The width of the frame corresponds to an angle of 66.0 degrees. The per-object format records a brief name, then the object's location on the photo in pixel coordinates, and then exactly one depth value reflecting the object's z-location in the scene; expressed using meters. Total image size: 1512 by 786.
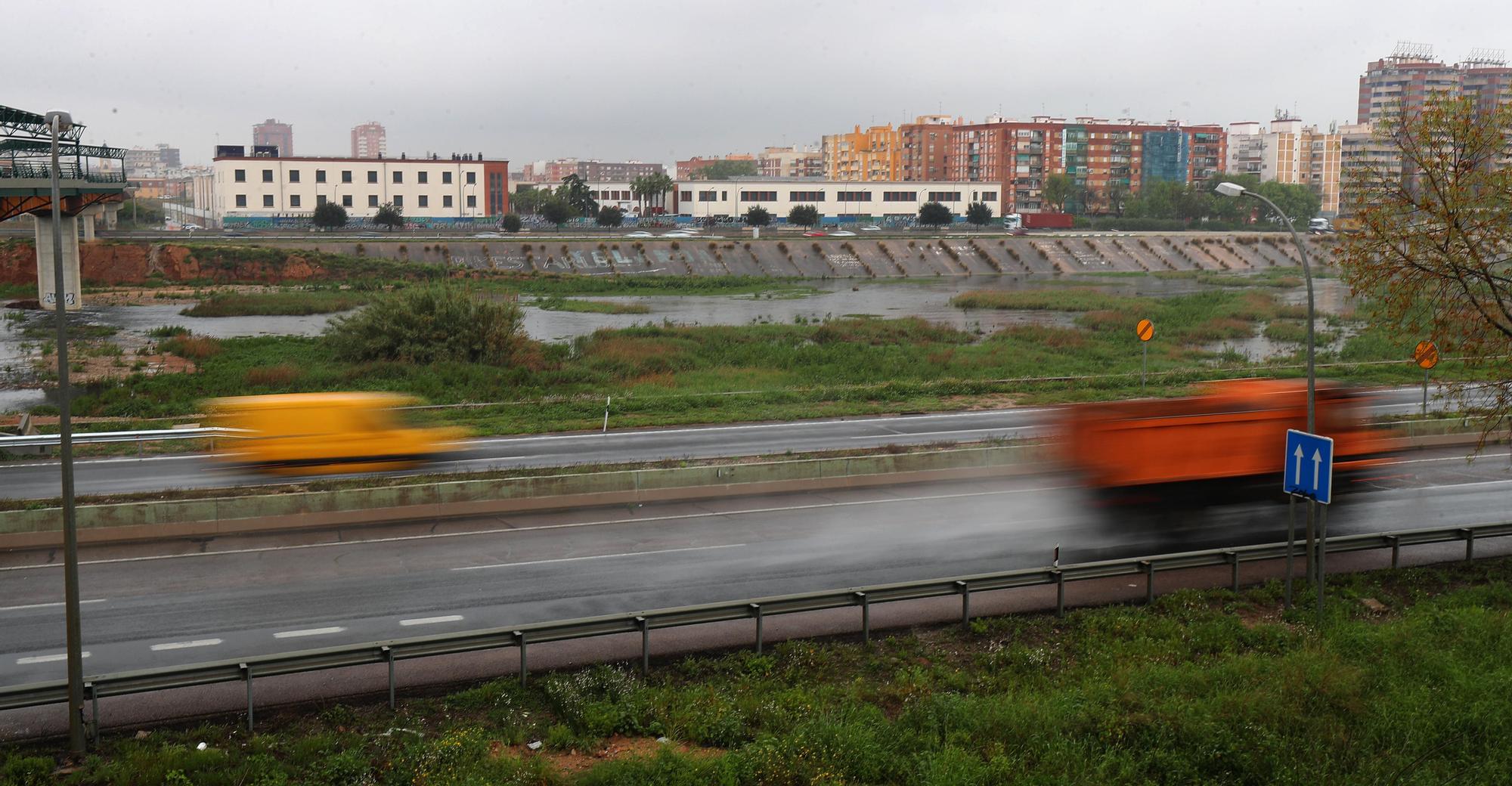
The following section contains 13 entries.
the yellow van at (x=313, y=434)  23.86
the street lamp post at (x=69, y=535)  11.52
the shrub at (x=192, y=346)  44.53
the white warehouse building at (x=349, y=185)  117.88
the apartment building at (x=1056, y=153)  172.62
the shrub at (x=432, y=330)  40.66
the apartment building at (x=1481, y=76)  191.38
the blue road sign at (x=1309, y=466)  14.71
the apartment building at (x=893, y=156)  195.62
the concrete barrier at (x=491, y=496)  19.97
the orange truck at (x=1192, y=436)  19.36
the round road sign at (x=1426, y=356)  26.74
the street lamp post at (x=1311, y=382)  16.00
